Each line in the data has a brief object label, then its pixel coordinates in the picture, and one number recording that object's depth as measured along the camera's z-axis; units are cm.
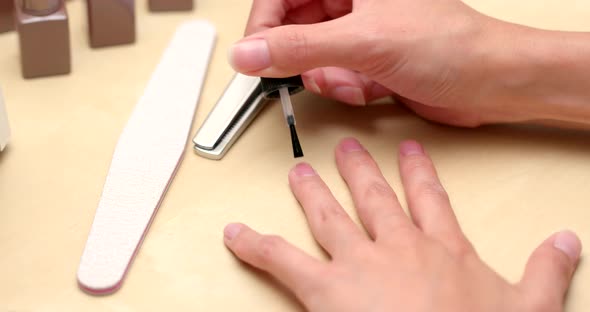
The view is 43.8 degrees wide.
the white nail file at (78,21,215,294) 56
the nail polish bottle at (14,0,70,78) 68
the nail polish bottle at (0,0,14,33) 74
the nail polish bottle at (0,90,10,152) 63
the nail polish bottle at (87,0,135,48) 73
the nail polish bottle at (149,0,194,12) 81
